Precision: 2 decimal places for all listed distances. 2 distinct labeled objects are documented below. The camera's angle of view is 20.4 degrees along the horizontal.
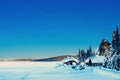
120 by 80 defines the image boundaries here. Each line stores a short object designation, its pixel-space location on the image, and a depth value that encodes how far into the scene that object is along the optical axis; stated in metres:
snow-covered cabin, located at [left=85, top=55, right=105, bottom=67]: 93.12
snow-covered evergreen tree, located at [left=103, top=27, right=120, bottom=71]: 55.81
